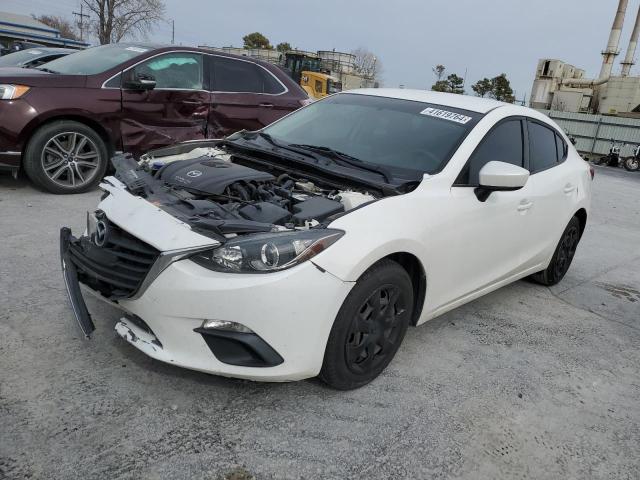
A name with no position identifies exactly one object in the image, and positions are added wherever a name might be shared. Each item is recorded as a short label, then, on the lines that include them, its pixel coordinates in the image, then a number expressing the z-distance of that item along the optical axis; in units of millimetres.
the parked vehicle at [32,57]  6807
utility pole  56838
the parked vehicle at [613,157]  22156
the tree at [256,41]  72500
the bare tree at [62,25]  74188
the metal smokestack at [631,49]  37312
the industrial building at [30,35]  32162
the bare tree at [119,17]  38625
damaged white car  2303
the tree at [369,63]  71012
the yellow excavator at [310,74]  21328
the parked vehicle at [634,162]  20766
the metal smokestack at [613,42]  34000
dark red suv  5367
